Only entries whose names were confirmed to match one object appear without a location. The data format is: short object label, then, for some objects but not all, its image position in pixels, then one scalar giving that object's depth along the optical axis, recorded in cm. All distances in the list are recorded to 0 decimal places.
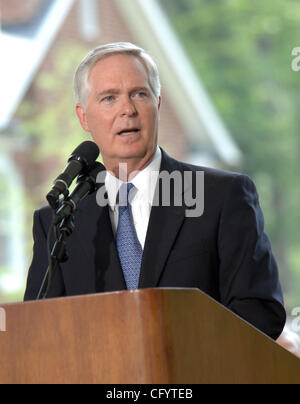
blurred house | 2186
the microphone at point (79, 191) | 463
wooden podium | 352
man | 527
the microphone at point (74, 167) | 464
